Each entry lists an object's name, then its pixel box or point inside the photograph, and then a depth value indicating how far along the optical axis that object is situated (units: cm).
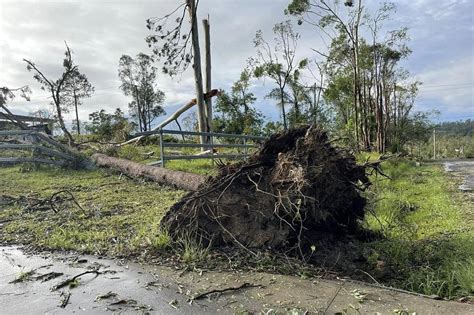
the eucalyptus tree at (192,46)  1457
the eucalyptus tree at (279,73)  3312
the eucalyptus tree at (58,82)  1941
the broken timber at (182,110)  1584
